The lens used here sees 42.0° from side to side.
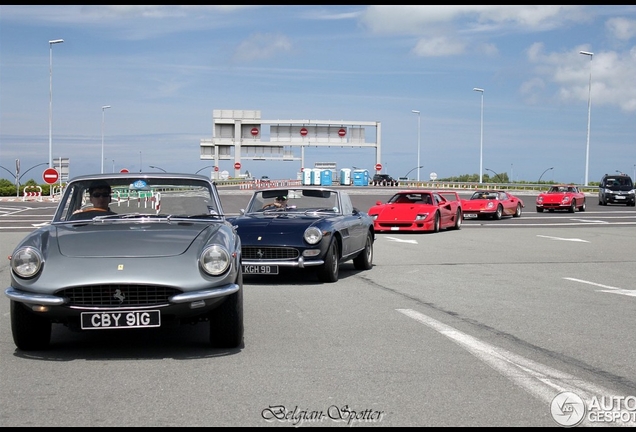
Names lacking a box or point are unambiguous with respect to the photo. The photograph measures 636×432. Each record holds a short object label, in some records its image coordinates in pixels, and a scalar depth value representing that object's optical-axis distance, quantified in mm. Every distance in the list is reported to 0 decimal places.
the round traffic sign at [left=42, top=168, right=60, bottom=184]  46350
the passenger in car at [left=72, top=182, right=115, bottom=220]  8000
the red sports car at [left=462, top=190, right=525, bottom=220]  32438
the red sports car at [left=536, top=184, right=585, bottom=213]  39281
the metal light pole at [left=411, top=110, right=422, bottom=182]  90312
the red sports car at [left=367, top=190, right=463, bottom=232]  23906
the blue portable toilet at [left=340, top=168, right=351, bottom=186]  103188
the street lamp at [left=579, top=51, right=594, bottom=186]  62625
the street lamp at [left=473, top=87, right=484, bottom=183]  76562
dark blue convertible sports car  11430
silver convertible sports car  6316
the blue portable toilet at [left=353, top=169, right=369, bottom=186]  103188
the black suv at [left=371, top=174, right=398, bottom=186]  103262
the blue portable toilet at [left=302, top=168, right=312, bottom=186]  92356
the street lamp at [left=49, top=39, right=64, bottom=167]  51938
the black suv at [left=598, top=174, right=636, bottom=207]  47938
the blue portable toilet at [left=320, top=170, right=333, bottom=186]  93812
